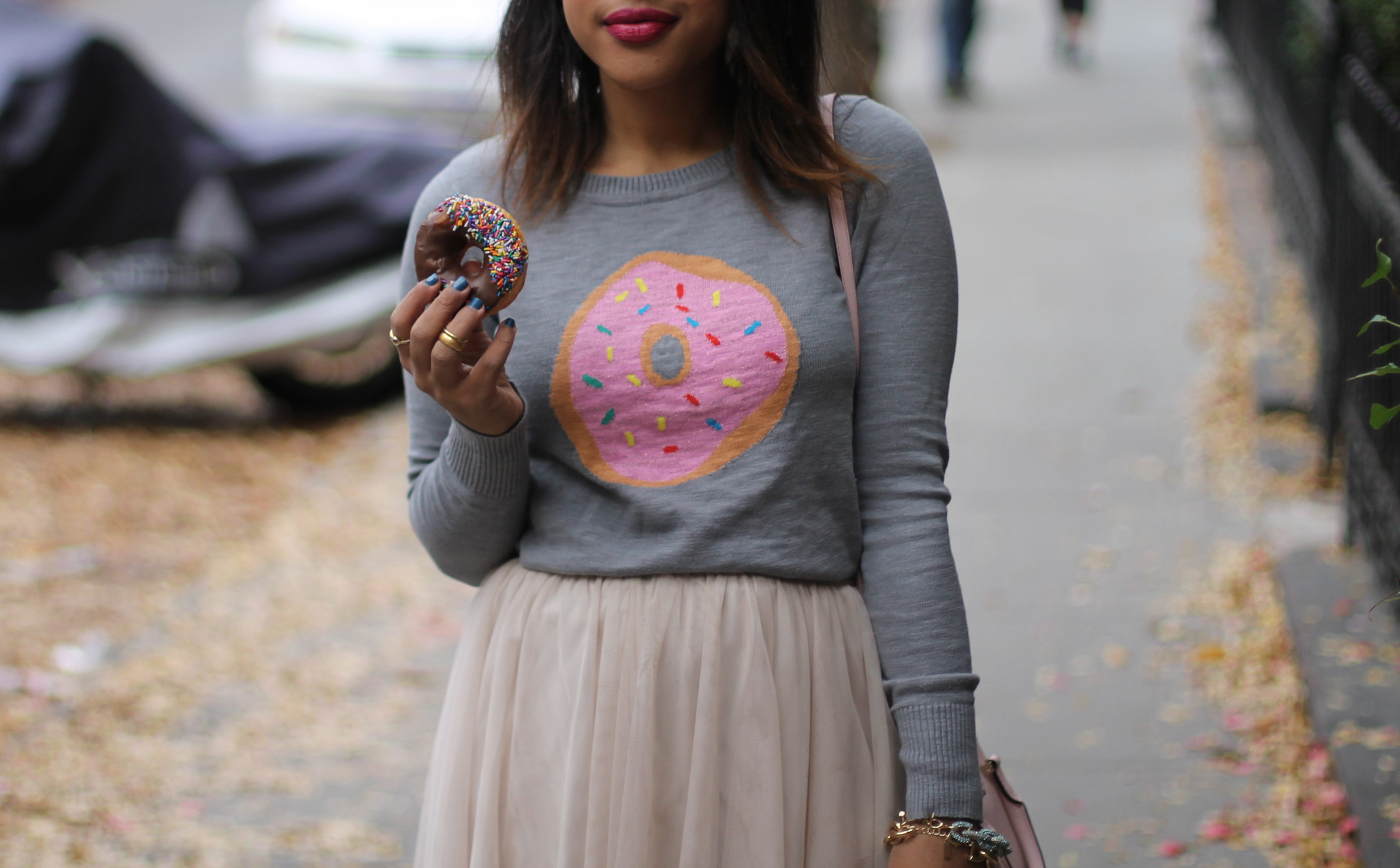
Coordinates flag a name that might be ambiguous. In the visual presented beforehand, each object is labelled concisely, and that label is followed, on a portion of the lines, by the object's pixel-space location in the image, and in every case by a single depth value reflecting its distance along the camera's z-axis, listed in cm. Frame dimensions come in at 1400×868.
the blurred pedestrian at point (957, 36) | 1460
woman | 185
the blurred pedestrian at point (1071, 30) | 1625
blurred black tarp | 655
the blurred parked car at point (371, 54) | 1112
